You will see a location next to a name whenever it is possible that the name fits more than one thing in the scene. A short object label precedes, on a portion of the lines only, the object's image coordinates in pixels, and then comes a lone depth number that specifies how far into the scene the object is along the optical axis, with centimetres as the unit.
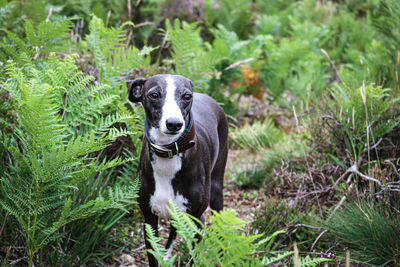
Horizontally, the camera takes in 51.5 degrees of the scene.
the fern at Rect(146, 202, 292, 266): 192
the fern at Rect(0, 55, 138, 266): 240
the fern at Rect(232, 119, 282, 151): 580
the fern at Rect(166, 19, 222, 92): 472
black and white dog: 277
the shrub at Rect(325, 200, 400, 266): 303
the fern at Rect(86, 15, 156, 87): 388
